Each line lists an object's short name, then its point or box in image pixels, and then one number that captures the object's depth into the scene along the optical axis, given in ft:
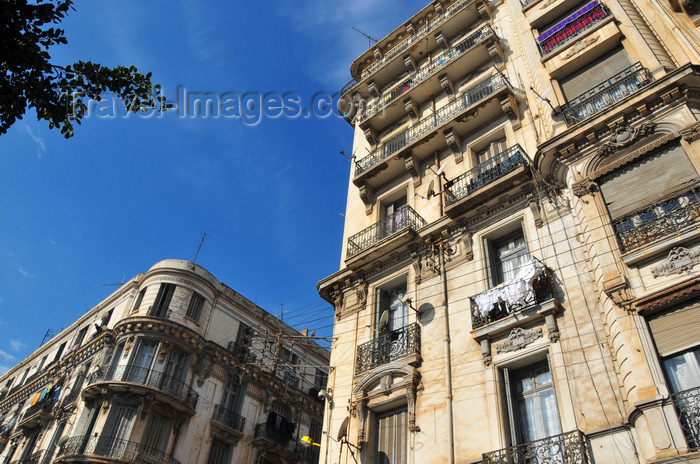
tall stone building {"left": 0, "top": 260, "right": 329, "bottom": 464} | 81.15
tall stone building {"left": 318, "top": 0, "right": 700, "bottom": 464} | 32.71
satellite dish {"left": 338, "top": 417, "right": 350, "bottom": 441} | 47.45
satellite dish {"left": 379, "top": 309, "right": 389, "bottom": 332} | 49.98
